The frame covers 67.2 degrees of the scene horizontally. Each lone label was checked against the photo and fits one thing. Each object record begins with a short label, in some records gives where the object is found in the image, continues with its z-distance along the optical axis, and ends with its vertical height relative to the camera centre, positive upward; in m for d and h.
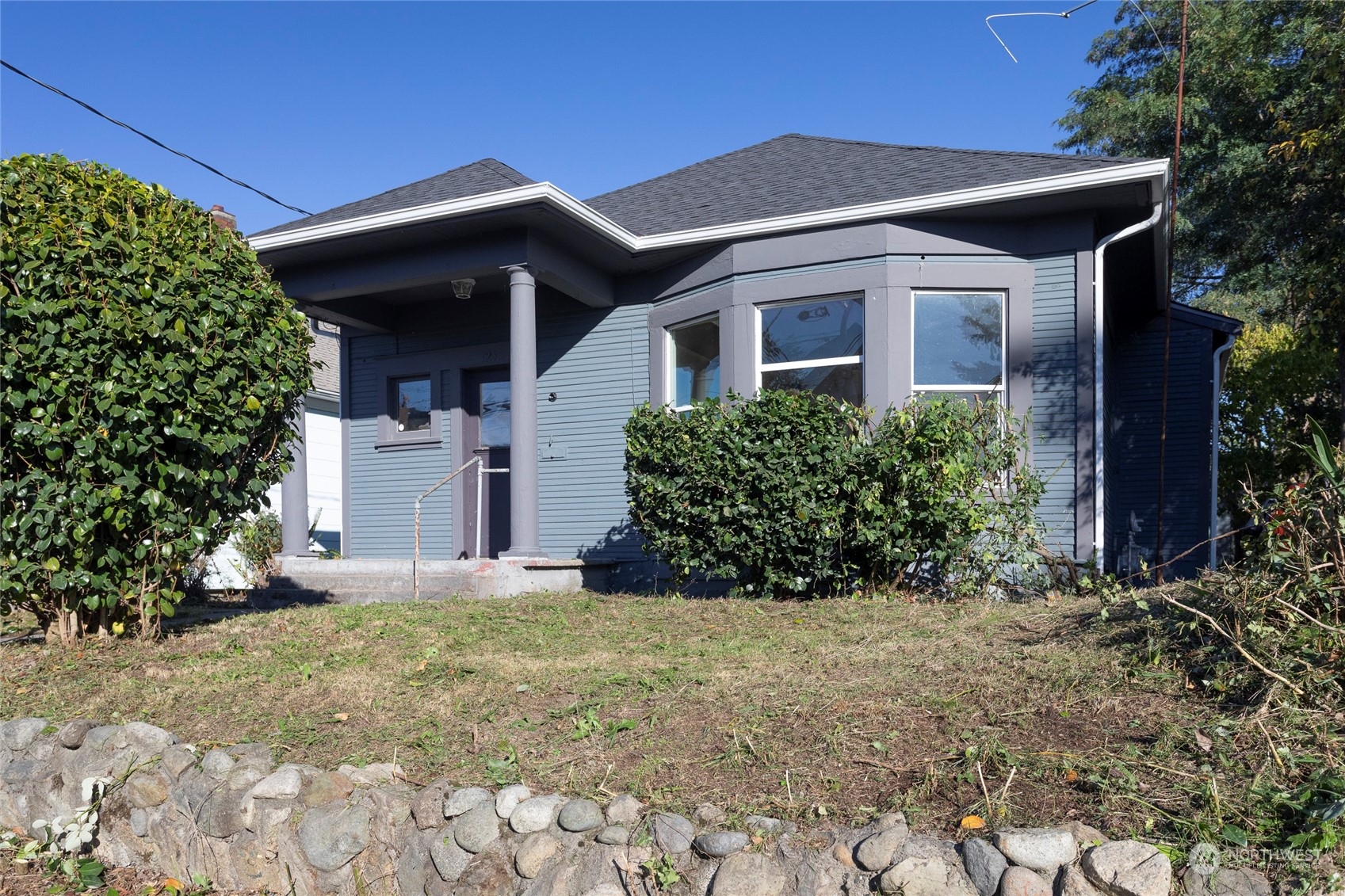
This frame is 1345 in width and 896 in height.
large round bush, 4.92 +0.28
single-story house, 8.26 +1.14
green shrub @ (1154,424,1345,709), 3.49 -0.62
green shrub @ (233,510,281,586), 10.27 -1.13
